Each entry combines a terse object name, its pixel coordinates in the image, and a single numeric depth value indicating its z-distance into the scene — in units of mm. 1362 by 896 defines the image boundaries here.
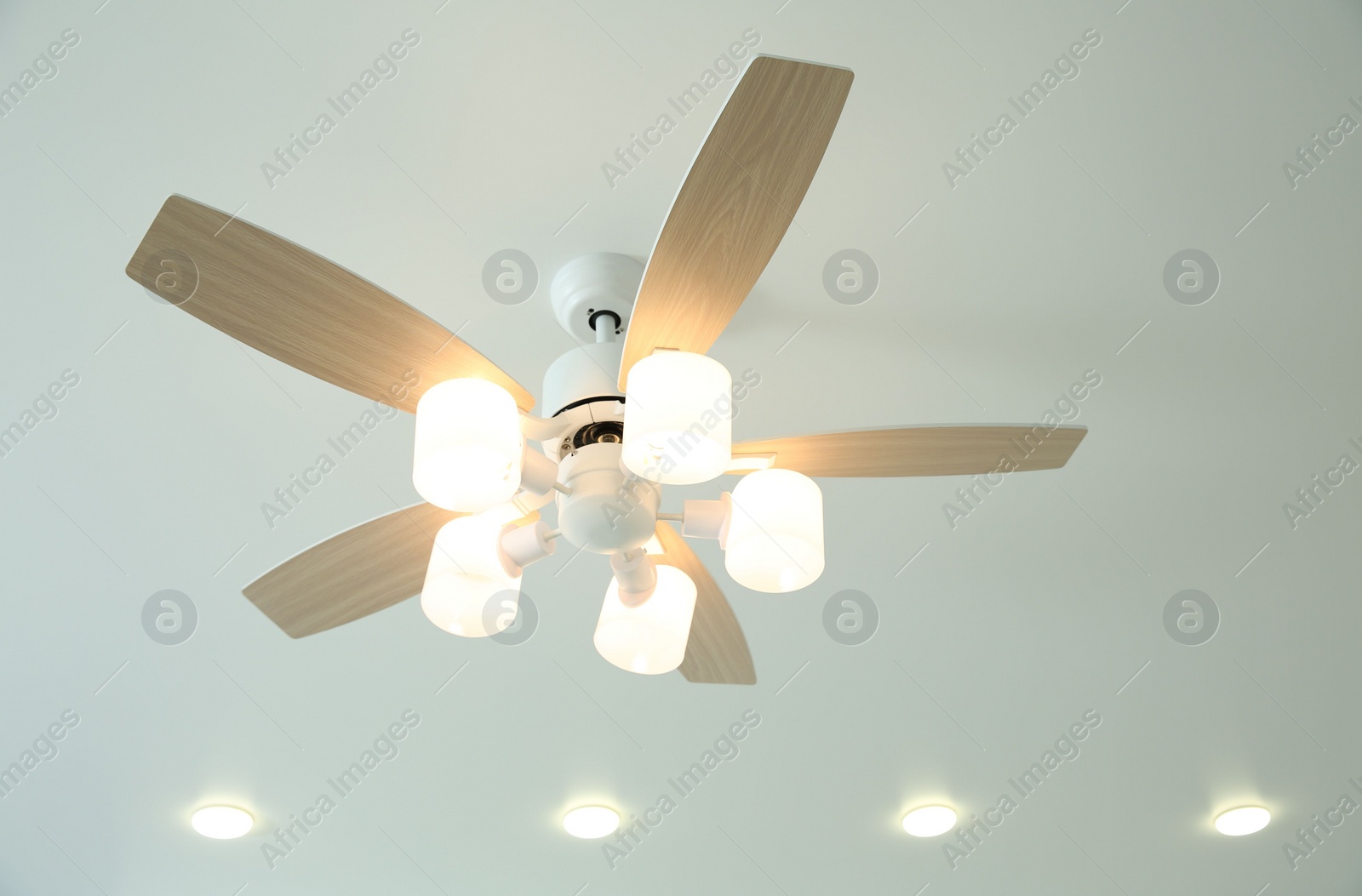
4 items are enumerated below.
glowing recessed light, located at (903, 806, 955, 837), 2404
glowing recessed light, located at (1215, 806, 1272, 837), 2436
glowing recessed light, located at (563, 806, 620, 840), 2365
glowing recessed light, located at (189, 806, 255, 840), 2293
